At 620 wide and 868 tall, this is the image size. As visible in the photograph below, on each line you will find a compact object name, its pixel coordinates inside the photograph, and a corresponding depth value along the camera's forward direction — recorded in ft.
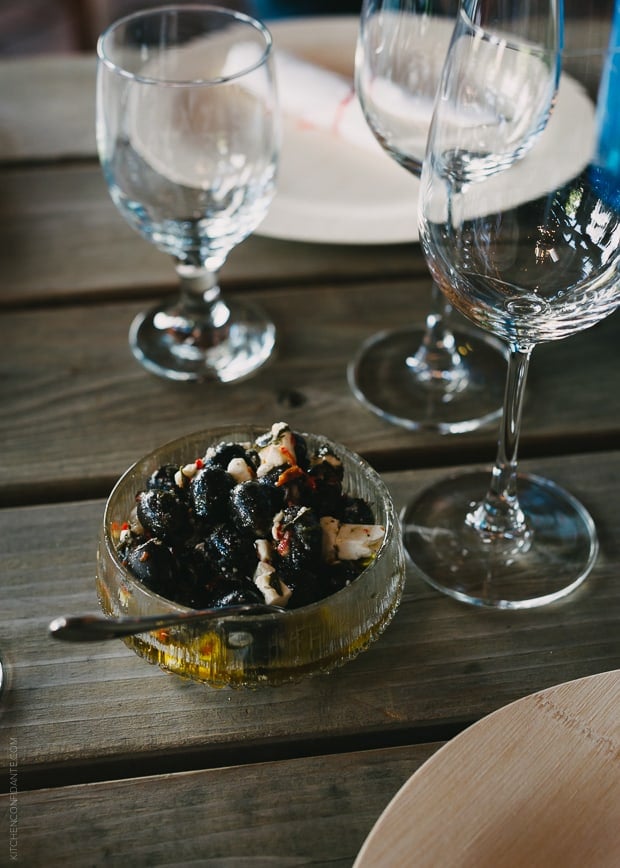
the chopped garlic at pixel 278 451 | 1.58
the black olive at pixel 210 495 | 1.52
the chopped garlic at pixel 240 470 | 1.58
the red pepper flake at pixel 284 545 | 1.45
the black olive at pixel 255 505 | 1.49
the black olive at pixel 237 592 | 1.43
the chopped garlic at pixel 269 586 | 1.42
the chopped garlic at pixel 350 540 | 1.50
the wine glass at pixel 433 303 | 2.07
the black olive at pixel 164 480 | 1.58
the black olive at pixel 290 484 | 1.54
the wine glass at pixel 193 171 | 2.14
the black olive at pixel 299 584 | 1.44
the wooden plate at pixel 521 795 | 1.24
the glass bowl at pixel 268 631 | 1.39
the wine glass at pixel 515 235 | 1.54
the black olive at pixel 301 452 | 1.62
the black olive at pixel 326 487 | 1.57
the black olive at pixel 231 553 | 1.47
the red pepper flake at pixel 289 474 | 1.55
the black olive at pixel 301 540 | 1.44
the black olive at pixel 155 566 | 1.44
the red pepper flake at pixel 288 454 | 1.59
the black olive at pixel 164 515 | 1.51
